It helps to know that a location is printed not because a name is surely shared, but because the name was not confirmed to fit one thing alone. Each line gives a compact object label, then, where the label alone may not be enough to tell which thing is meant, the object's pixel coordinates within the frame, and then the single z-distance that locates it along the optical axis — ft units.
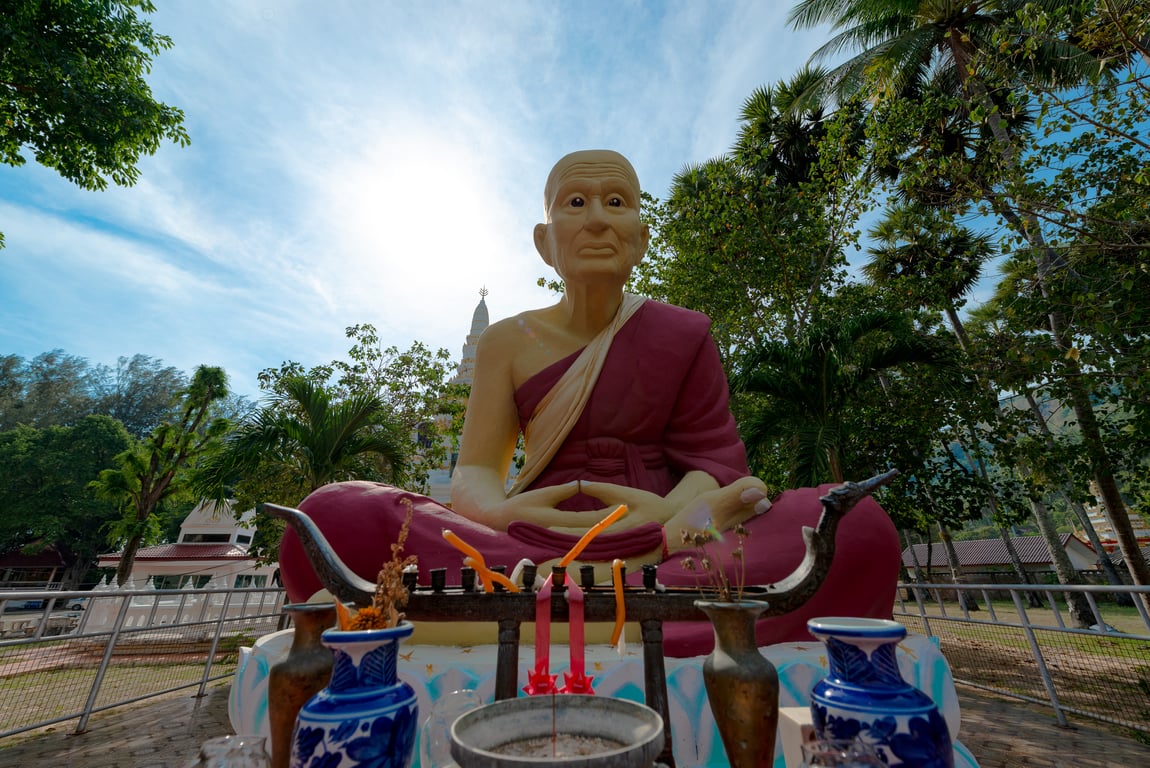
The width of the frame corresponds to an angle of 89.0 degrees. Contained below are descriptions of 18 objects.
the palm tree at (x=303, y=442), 25.18
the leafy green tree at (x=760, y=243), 29.78
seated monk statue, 8.70
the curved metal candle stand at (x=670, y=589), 4.66
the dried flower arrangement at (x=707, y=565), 4.26
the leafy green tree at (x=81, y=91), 24.98
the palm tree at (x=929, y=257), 23.17
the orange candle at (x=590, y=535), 4.50
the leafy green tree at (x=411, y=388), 35.83
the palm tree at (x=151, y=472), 45.93
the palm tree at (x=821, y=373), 22.68
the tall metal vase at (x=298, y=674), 4.38
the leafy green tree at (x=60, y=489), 84.69
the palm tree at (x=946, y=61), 24.76
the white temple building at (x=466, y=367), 68.34
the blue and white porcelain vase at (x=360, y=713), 3.28
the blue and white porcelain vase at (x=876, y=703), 3.28
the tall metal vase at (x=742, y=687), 4.01
